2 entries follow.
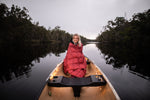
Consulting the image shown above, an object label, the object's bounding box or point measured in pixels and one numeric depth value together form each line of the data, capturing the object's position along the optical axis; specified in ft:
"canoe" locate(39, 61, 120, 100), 9.26
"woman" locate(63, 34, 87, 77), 12.72
